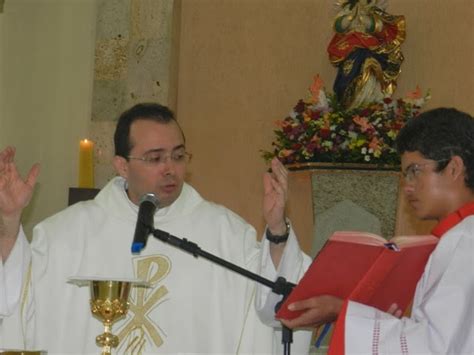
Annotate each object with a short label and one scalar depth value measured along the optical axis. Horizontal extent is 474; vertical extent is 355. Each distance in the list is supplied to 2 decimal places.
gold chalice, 2.95
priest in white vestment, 3.67
